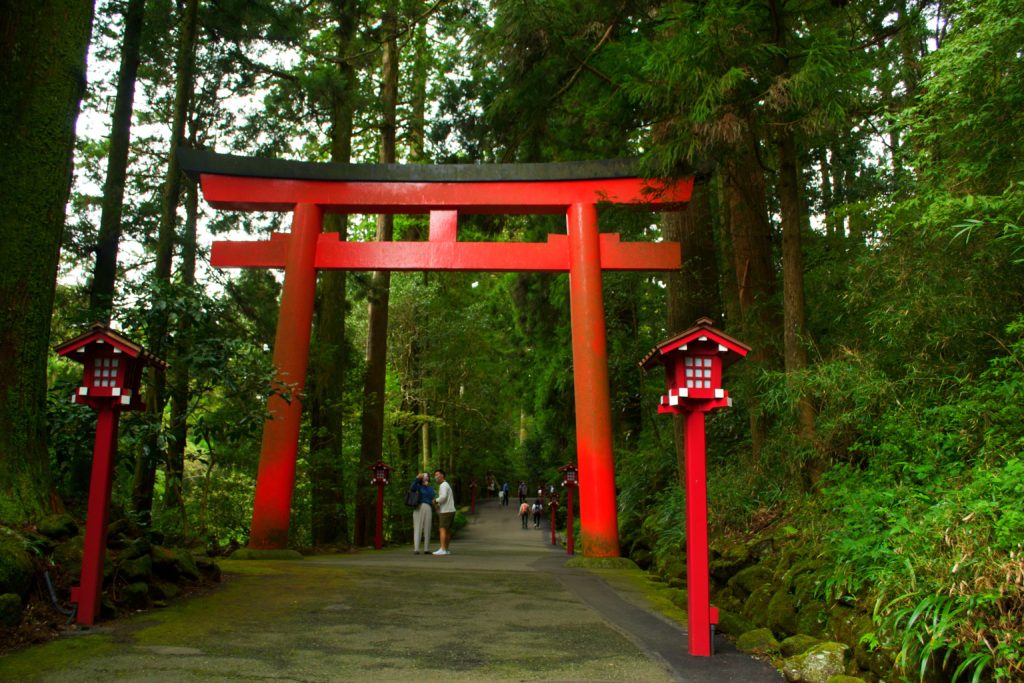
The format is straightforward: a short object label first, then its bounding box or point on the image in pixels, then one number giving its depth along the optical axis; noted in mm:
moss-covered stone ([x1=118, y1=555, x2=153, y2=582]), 6461
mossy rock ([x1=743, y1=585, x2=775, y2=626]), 6211
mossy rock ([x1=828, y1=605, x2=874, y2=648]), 4688
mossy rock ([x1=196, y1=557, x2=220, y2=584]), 7719
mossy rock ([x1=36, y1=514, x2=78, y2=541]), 6117
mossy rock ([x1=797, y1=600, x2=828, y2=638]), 5273
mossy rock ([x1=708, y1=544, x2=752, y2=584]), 7352
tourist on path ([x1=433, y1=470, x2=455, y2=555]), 12500
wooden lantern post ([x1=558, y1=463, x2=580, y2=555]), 14797
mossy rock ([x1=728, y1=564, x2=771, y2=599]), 6731
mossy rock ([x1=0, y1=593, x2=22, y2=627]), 4961
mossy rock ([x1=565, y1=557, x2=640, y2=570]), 10094
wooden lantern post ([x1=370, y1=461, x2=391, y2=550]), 14492
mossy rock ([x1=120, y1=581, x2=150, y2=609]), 6258
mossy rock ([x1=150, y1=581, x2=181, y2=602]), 6637
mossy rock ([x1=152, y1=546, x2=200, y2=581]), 7090
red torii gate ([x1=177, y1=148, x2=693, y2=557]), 10852
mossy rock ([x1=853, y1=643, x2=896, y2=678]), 4258
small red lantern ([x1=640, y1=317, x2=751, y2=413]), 5602
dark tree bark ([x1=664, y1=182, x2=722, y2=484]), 11695
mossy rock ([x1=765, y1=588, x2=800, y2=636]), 5762
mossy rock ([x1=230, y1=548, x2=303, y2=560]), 10219
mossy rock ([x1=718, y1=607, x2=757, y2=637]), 6030
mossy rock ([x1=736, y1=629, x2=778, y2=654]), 5355
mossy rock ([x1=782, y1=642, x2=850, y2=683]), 4426
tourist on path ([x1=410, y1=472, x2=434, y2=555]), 12336
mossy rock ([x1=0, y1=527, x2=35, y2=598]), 5121
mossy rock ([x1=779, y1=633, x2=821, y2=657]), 4957
